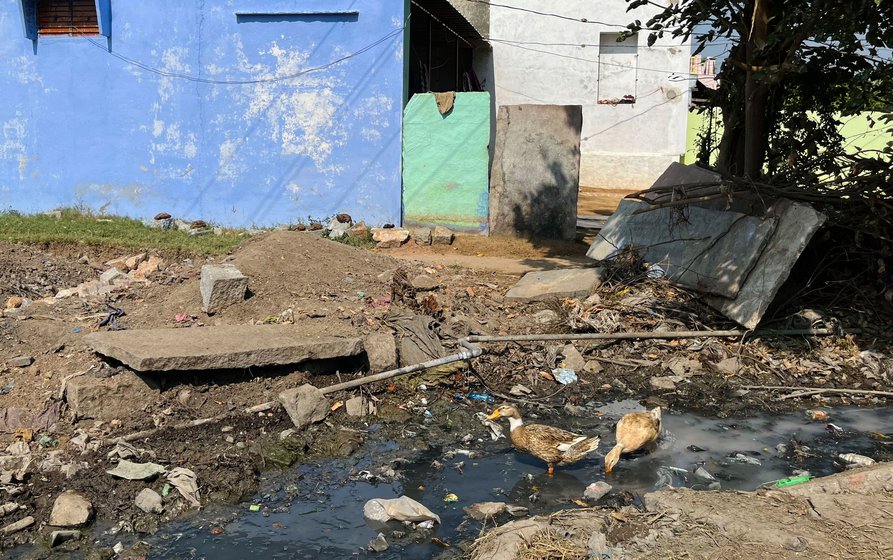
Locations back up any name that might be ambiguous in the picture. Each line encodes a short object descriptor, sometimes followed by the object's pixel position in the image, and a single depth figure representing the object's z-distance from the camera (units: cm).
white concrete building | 1781
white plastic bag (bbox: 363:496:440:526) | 466
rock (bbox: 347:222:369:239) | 1173
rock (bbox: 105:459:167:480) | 489
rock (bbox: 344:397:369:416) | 609
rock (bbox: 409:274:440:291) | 800
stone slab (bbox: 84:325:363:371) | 559
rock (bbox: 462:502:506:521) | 473
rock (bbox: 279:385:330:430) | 578
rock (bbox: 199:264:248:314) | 711
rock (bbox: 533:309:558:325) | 772
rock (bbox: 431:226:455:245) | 1151
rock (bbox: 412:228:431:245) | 1149
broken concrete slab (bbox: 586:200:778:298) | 736
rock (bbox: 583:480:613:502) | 497
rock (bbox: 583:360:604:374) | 709
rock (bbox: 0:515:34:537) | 439
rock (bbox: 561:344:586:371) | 707
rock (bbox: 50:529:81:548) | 433
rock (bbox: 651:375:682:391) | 687
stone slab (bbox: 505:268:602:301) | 813
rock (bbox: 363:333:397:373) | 648
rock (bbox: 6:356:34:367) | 610
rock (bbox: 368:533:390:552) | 441
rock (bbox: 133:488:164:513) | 465
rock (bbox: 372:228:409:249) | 1139
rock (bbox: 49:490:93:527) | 446
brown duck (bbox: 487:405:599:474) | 512
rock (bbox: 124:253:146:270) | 997
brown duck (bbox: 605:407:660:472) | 538
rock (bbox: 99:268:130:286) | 866
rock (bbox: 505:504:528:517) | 477
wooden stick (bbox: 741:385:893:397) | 656
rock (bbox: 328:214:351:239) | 1177
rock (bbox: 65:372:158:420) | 548
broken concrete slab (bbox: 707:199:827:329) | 691
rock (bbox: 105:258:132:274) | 985
